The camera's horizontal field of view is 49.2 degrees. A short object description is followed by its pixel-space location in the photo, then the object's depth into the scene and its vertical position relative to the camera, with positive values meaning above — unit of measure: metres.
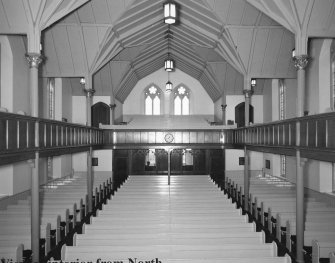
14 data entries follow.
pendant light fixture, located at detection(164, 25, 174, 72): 25.19 +5.07
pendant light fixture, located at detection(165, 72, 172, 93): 30.21 +4.33
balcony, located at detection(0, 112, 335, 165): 10.80 +0.04
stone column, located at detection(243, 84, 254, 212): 20.95 -1.15
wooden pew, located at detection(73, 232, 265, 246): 11.30 -3.22
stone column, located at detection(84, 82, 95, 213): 20.52 -1.15
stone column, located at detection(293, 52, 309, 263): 12.48 -1.37
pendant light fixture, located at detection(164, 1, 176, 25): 16.06 +5.60
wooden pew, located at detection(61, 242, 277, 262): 10.13 -3.21
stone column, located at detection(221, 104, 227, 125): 32.16 +2.31
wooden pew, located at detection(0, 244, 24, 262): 9.43 -3.05
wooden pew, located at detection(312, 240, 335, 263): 11.02 -3.34
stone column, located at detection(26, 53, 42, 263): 11.88 -1.25
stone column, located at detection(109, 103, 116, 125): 31.91 +2.22
